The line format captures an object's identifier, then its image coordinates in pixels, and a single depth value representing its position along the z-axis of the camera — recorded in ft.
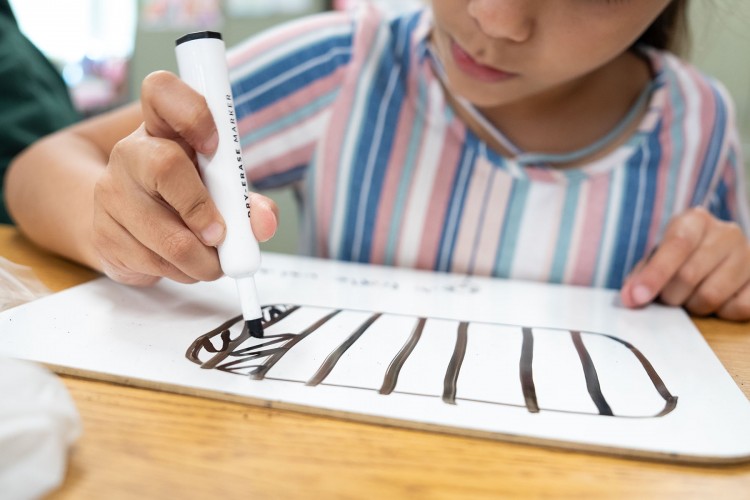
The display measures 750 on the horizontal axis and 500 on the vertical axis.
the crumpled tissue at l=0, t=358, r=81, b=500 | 0.51
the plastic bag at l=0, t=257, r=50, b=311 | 0.97
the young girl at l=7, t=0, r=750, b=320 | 1.59
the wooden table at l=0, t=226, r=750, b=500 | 0.55
